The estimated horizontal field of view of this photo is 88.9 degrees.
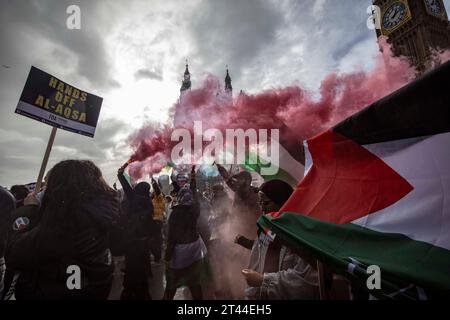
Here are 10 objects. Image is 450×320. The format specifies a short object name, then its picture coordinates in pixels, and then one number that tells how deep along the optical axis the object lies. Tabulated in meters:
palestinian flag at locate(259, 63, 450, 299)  1.35
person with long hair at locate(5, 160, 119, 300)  1.97
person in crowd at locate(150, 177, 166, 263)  5.03
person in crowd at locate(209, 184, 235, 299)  4.64
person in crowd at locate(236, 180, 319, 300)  1.88
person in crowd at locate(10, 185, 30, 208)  5.00
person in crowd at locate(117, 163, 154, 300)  4.32
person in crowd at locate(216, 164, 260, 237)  4.30
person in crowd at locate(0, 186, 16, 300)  2.38
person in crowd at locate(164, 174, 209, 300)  4.09
